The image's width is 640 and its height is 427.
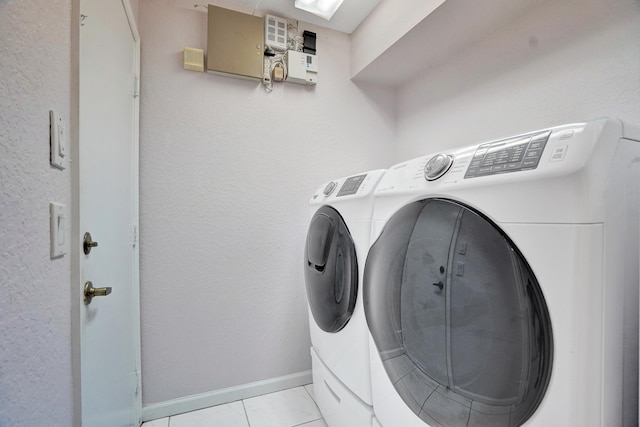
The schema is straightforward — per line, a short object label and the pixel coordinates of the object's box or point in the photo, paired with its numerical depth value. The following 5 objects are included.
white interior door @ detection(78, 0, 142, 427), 0.77
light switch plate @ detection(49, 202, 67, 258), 0.59
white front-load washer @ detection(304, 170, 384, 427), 0.96
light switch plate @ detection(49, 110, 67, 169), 0.59
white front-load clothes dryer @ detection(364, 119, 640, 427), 0.44
